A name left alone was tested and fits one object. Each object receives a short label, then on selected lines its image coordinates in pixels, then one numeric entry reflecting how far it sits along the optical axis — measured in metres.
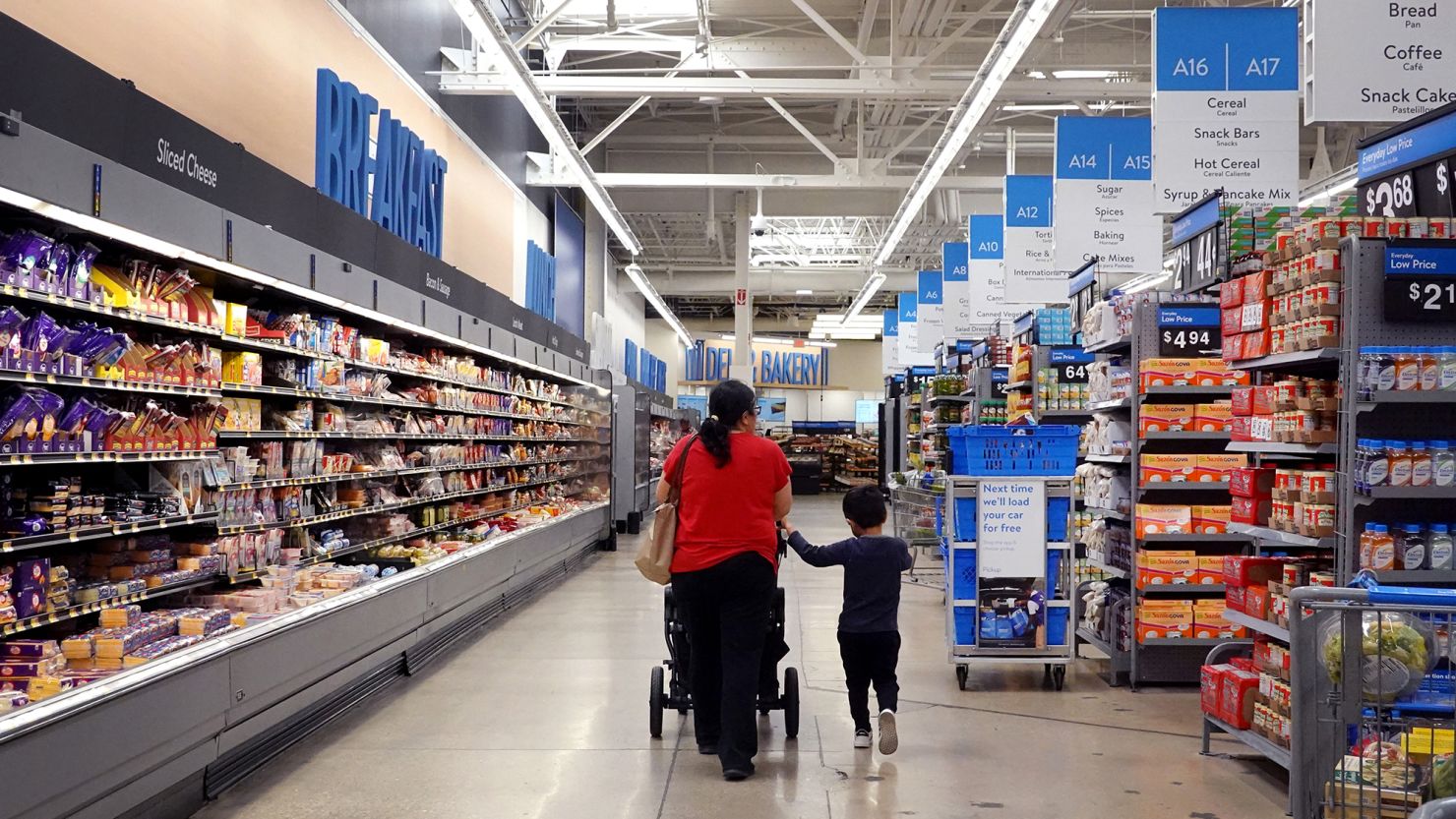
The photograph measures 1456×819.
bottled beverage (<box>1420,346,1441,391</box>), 4.39
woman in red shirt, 4.78
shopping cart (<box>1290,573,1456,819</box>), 3.33
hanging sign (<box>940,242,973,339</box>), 16.67
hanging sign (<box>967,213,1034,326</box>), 14.09
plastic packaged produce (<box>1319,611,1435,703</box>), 3.37
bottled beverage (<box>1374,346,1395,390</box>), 4.41
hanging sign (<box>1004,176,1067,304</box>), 11.83
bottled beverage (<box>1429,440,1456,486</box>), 4.39
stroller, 5.47
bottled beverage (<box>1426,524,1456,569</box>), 4.46
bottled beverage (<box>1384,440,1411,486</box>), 4.38
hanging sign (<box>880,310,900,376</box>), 24.84
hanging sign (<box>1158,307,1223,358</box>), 6.91
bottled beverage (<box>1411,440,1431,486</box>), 4.39
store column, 22.44
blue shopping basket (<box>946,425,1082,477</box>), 6.84
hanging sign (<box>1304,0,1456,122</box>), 5.92
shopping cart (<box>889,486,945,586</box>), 11.59
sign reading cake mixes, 9.74
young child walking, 5.25
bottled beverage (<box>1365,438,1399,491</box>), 4.37
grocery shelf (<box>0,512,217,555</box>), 3.78
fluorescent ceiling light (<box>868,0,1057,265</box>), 8.59
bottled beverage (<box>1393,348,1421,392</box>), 4.40
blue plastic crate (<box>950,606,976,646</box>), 6.81
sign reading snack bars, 7.60
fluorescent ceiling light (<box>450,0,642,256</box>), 8.85
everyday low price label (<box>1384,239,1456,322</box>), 4.42
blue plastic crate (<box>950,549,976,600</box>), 6.81
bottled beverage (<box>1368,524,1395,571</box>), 4.42
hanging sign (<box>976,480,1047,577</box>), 6.71
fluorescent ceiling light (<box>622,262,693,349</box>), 21.73
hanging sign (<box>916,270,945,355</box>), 18.70
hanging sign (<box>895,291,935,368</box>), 21.53
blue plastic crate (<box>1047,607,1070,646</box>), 6.86
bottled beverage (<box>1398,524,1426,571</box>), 4.45
